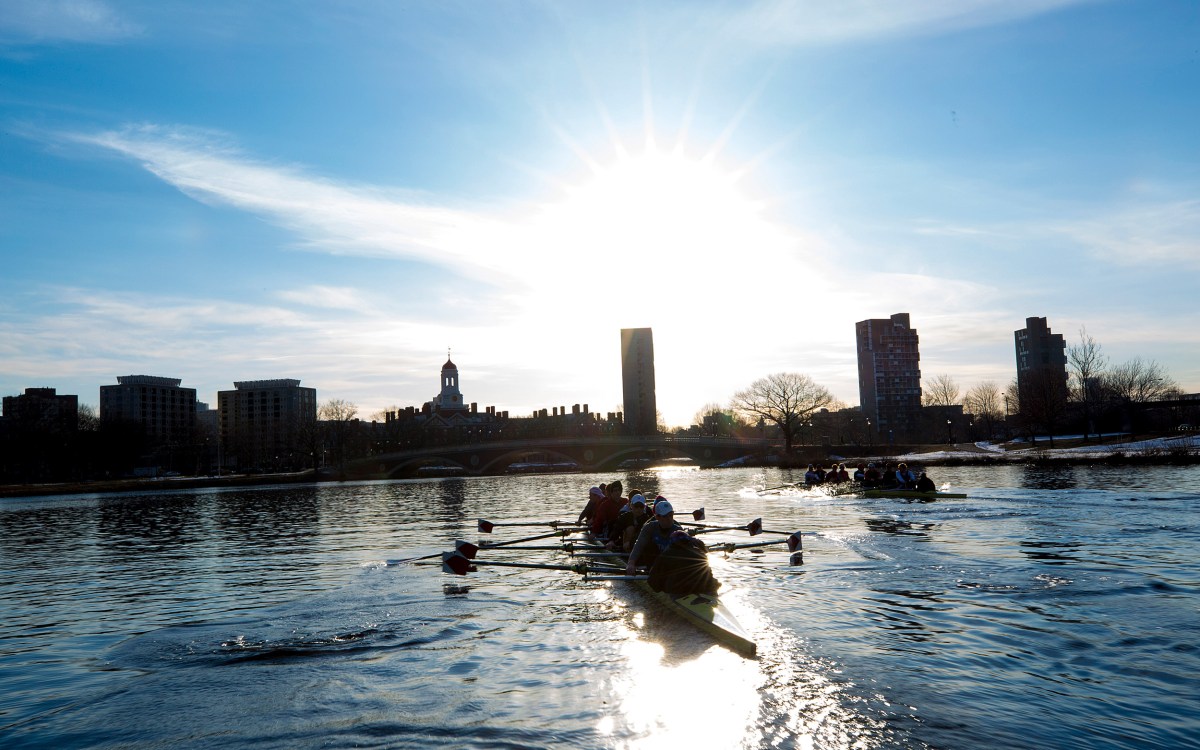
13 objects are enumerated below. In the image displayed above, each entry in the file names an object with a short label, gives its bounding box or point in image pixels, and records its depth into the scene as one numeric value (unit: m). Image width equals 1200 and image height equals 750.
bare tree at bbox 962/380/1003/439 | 152.12
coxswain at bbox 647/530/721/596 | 14.29
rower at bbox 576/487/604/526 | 25.38
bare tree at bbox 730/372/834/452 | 112.44
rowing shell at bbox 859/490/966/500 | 35.66
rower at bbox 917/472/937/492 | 36.41
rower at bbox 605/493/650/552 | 19.47
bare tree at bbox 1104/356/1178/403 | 107.12
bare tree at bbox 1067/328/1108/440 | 87.07
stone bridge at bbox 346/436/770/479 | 114.19
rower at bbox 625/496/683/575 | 15.37
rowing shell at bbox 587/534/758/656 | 11.35
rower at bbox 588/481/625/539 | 23.00
